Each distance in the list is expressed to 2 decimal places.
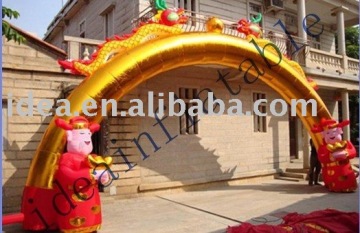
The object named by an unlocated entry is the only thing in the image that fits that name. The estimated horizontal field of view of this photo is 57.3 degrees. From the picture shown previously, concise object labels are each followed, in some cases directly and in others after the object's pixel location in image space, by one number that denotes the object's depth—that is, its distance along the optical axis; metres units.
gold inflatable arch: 5.66
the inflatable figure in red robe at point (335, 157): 8.44
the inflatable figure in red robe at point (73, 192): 5.31
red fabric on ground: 4.75
